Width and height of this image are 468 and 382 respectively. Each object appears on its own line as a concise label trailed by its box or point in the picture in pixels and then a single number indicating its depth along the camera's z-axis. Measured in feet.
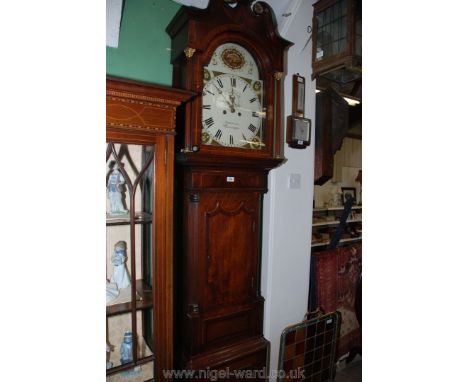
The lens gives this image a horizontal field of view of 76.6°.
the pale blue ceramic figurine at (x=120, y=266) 3.90
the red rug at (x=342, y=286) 6.74
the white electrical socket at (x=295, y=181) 5.65
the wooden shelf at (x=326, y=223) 9.88
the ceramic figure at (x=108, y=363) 3.83
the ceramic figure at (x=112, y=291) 3.88
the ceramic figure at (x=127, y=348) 3.95
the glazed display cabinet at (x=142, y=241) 3.69
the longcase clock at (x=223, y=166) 4.29
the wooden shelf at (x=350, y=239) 10.98
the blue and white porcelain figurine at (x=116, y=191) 3.76
